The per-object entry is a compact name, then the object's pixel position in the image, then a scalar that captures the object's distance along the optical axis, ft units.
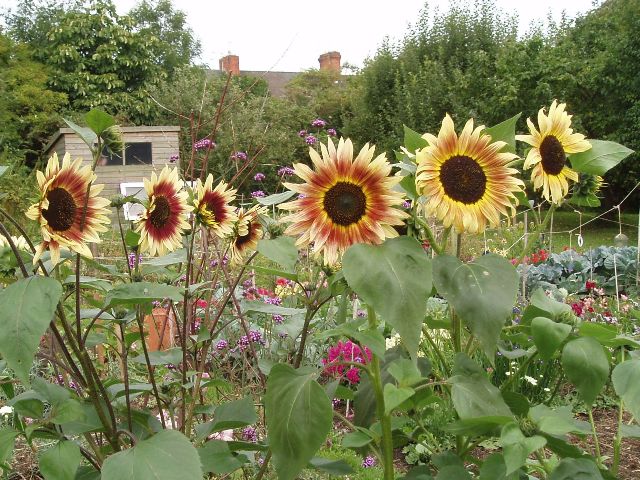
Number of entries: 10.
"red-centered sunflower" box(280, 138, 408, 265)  3.72
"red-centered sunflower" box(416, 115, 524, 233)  3.67
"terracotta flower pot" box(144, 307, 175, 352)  11.19
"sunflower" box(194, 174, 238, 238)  4.80
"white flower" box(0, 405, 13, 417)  8.11
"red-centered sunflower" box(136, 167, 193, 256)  4.52
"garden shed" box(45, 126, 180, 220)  53.11
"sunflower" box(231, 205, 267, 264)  5.14
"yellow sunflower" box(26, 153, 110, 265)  3.63
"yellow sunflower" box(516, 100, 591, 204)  4.12
